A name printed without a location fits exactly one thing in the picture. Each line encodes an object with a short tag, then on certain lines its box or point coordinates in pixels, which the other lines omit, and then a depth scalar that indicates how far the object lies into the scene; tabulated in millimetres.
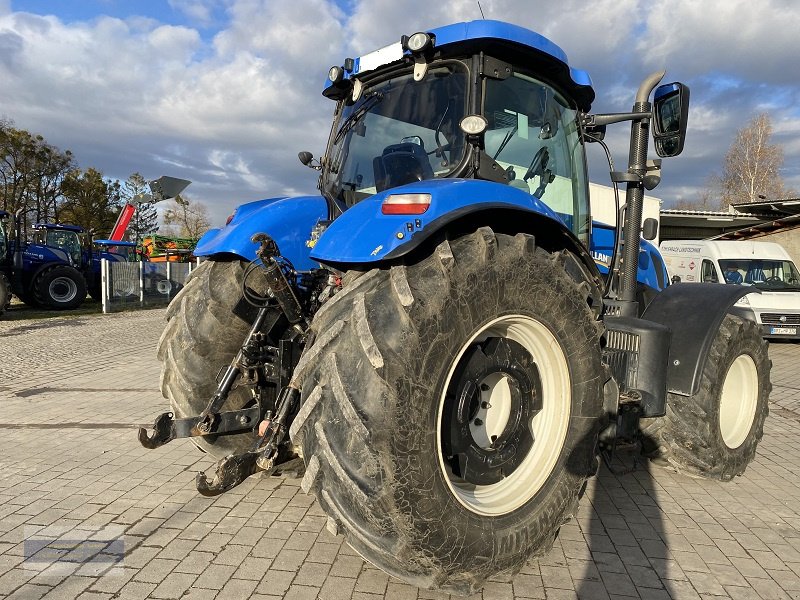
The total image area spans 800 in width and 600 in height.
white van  11633
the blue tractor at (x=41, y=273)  15547
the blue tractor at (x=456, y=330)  2109
